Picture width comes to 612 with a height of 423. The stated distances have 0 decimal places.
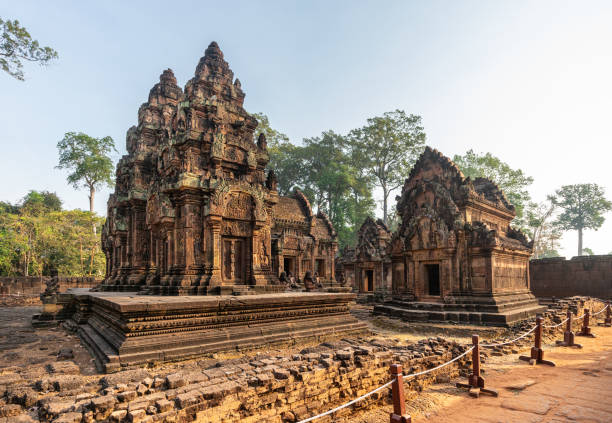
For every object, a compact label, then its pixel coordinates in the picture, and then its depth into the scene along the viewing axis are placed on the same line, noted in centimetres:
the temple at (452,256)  1155
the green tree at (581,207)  3334
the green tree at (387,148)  3438
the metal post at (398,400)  407
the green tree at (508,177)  3002
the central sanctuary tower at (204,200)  929
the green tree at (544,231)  3462
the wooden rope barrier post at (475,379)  541
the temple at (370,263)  2123
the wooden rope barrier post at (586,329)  1055
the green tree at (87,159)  3031
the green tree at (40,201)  2889
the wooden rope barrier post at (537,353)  735
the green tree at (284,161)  3806
